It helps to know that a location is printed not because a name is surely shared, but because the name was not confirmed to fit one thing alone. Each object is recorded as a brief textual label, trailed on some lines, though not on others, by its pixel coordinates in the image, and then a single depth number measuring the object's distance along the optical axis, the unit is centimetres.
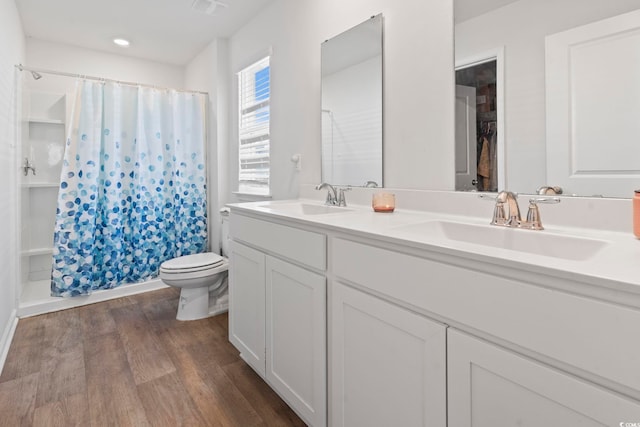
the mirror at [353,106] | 172
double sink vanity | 61
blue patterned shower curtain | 273
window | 273
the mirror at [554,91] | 98
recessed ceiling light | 320
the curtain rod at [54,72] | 261
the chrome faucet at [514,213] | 108
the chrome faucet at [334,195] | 188
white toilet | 240
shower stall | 300
